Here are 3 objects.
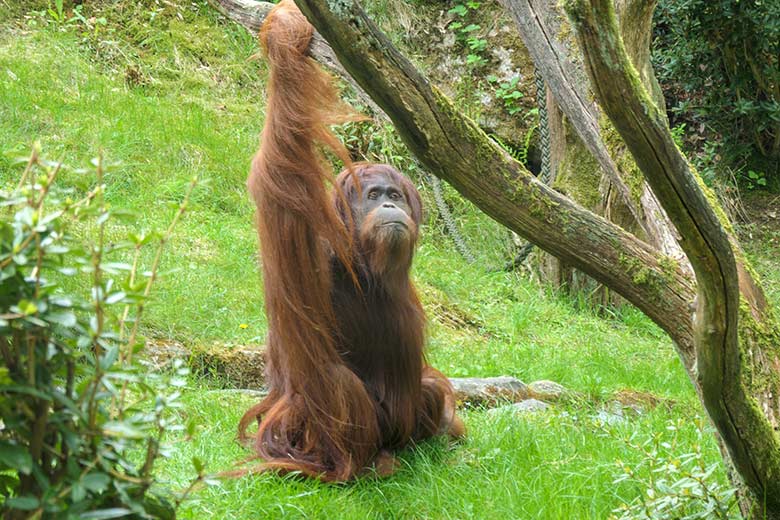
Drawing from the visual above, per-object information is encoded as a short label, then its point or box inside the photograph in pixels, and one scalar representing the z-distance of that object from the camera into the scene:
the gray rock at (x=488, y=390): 9.89
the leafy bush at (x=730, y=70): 17.39
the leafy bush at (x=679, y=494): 5.46
